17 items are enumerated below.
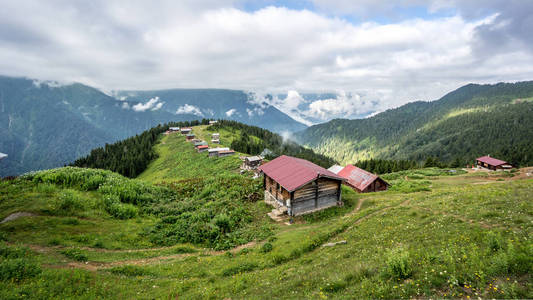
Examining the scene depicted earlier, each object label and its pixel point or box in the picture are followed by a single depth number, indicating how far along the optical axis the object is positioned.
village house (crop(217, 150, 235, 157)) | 80.44
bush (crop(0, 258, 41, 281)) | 10.43
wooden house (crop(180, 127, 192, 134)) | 138.32
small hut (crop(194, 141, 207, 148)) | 99.38
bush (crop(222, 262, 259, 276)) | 13.27
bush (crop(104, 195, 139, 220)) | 21.44
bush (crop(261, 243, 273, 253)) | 16.28
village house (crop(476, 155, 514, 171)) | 67.38
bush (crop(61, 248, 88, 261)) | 13.88
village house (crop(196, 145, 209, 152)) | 91.31
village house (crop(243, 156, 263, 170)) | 55.53
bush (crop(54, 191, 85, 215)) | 18.71
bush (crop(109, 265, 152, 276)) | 13.09
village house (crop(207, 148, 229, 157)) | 80.38
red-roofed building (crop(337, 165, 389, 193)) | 41.12
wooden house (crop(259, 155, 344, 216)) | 24.89
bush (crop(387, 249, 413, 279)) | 8.02
